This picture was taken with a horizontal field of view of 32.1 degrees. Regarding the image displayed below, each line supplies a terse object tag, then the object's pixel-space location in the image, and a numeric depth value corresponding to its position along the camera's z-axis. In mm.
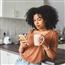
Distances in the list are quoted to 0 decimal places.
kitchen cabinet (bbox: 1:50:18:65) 1355
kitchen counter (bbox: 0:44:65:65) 971
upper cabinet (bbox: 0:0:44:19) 1559
